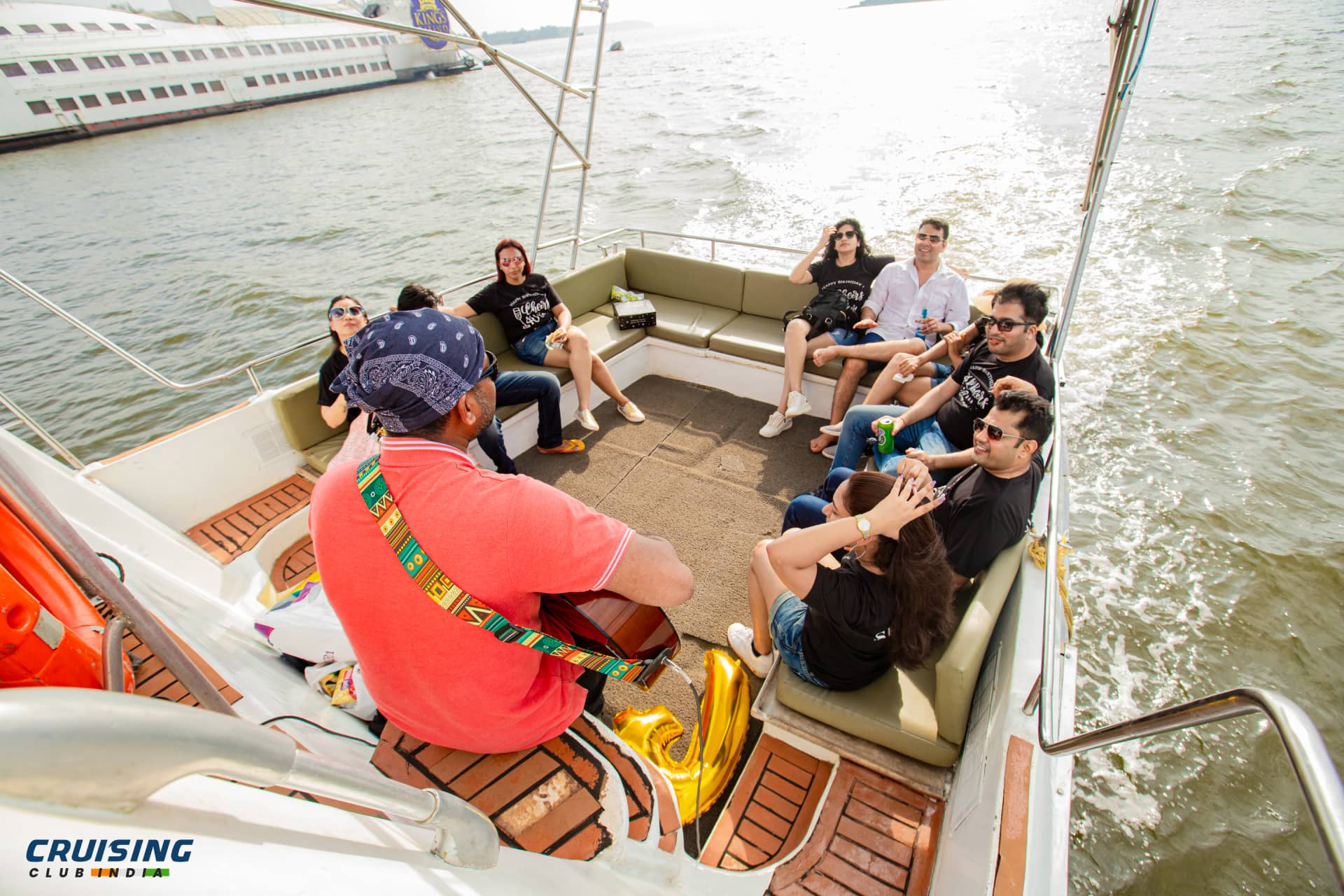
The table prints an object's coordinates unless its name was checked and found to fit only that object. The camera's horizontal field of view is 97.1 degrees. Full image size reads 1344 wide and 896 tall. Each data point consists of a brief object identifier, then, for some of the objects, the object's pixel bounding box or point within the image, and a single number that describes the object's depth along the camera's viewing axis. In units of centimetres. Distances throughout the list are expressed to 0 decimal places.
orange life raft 95
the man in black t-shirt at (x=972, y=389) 262
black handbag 383
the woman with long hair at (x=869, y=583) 165
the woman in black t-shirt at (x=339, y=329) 285
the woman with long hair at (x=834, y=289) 380
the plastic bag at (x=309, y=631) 185
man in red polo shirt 97
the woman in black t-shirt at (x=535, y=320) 380
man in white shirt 352
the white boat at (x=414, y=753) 48
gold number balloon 194
